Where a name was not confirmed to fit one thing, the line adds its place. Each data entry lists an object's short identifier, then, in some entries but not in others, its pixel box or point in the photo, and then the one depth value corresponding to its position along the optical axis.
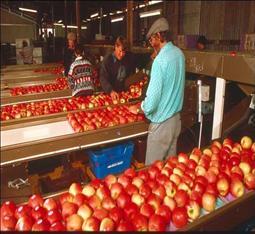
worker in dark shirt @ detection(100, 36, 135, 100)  4.61
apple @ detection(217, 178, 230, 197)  2.03
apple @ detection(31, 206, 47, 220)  1.73
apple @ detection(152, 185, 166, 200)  1.95
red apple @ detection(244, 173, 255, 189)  2.09
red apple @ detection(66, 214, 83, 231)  1.68
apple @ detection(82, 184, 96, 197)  1.98
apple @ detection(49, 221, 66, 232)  1.64
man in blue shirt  2.88
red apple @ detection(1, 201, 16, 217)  1.76
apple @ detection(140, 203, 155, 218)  1.77
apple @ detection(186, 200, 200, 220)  1.79
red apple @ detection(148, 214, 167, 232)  1.68
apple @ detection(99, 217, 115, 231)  1.65
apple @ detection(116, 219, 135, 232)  1.65
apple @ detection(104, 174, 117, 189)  2.12
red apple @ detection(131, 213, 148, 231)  1.68
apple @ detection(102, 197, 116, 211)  1.83
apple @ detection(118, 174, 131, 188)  2.10
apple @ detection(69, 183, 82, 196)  2.02
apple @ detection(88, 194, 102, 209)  1.85
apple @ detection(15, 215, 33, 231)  1.66
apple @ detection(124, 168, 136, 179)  2.21
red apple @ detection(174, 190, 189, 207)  1.87
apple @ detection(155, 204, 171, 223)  1.76
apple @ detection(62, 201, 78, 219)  1.77
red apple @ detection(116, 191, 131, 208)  1.87
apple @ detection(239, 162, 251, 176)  2.22
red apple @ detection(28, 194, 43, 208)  1.86
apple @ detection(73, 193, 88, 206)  1.87
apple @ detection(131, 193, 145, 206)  1.90
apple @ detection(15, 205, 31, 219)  1.75
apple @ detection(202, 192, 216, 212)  1.86
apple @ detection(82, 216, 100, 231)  1.67
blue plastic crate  3.77
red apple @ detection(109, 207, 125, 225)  1.71
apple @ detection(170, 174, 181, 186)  2.09
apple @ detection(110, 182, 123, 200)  1.97
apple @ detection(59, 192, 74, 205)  1.92
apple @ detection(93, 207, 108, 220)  1.73
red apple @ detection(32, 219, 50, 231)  1.64
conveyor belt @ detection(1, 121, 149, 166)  2.72
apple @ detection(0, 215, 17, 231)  1.68
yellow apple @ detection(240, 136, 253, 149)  2.65
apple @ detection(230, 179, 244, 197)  2.02
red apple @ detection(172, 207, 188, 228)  1.72
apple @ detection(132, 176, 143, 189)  2.07
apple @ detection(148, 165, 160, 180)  2.22
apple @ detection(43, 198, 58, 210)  1.83
